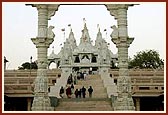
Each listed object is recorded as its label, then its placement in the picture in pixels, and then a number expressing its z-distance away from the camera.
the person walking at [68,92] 23.37
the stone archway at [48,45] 18.84
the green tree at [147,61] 62.06
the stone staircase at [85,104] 19.87
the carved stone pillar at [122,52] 18.86
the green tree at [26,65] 66.99
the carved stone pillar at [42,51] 18.83
